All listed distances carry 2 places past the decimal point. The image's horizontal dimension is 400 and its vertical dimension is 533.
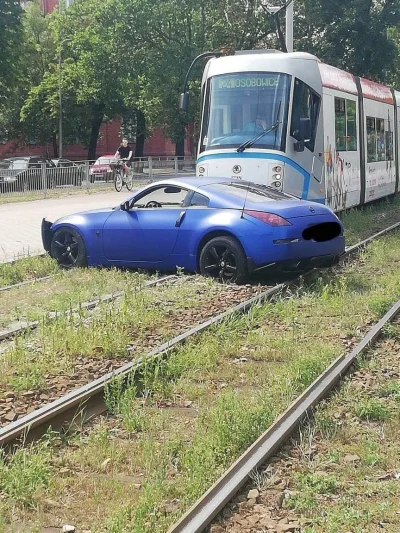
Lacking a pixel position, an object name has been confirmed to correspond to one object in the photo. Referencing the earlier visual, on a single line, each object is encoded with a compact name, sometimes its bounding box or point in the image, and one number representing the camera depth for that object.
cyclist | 29.34
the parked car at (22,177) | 27.25
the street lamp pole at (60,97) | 55.01
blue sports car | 10.41
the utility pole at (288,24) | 25.23
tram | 14.74
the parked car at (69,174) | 29.27
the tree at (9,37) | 37.88
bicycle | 29.91
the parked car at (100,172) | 31.19
